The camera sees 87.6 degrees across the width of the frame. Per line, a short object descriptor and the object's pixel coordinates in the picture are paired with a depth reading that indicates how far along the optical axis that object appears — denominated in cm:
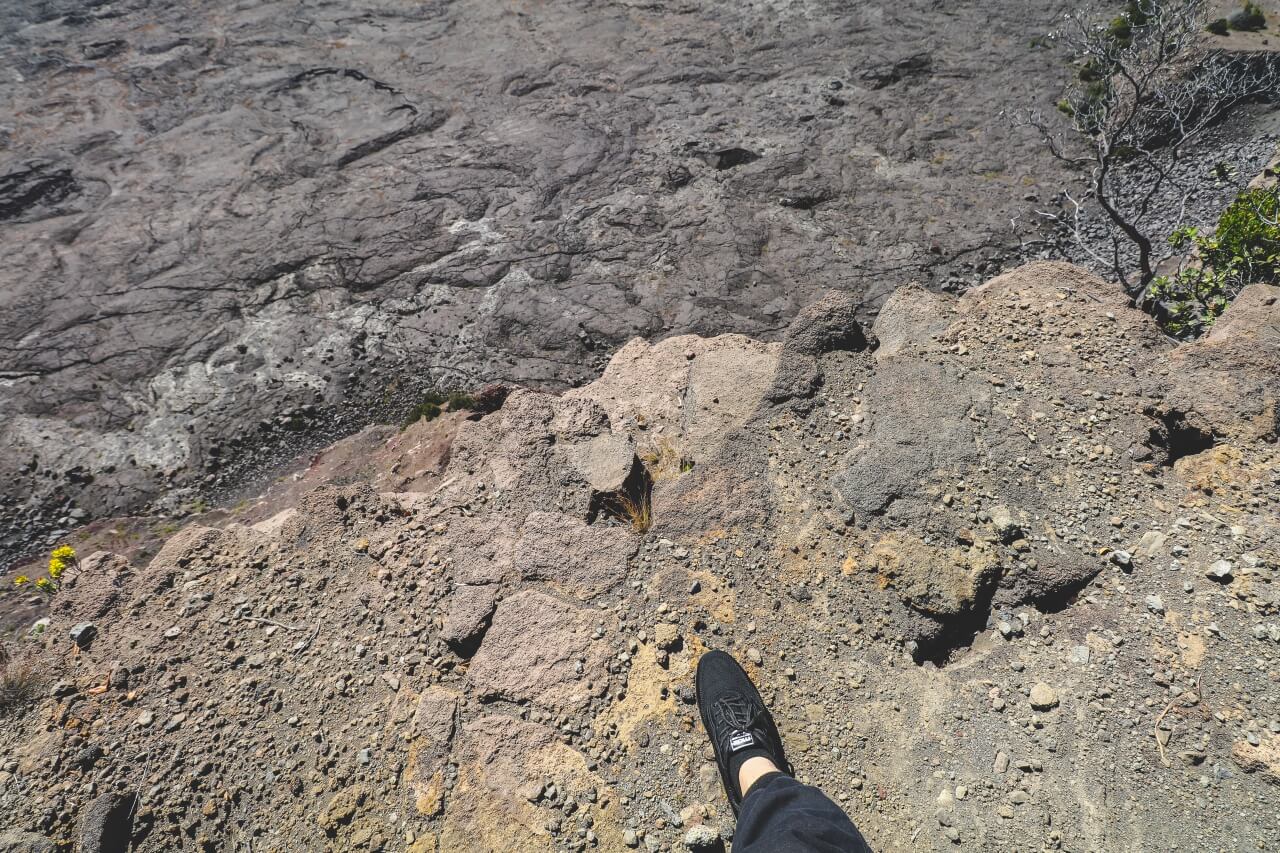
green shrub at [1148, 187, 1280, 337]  371
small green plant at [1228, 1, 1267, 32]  682
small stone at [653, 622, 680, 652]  278
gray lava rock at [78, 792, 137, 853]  250
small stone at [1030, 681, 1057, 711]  240
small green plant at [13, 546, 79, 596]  374
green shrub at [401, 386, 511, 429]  454
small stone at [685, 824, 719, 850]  234
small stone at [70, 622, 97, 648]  317
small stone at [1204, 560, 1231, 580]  249
